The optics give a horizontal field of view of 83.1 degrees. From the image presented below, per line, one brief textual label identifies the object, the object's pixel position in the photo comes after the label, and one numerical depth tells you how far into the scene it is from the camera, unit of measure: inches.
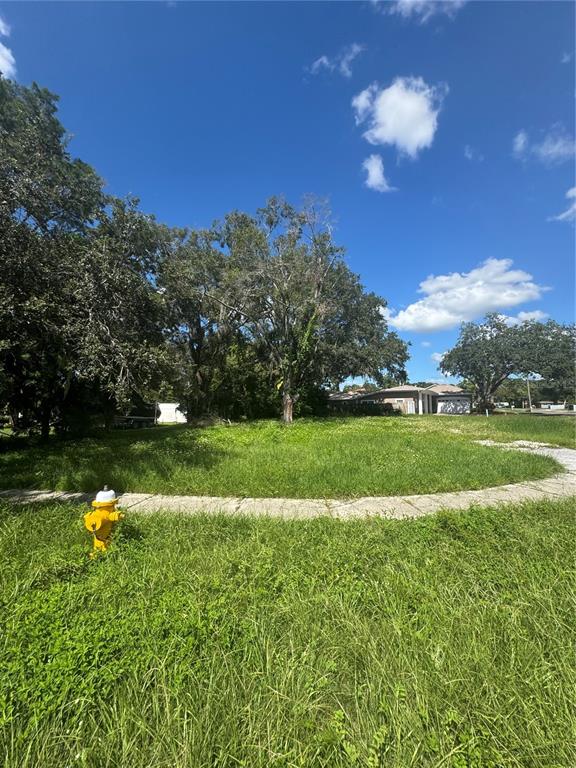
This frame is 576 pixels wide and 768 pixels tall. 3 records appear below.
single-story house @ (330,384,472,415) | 1573.6
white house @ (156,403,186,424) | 1558.2
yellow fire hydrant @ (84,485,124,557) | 112.4
